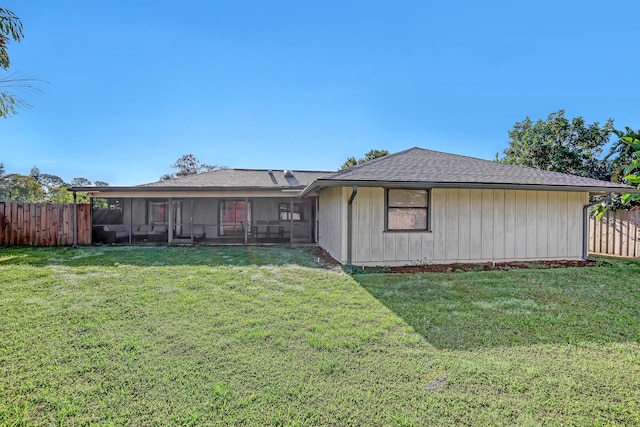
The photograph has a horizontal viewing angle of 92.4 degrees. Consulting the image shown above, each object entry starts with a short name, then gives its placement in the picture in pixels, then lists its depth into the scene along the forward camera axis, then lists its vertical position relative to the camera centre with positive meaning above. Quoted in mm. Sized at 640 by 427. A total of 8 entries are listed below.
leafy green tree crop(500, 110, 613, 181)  13406 +3143
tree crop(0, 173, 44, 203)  31594 +2393
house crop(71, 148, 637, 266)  7535 +55
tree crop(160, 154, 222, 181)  37656 +5780
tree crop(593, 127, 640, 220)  9631 +1835
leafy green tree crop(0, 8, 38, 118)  4254 +1823
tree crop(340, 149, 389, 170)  31578 +5976
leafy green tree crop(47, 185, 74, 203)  18933 +905
